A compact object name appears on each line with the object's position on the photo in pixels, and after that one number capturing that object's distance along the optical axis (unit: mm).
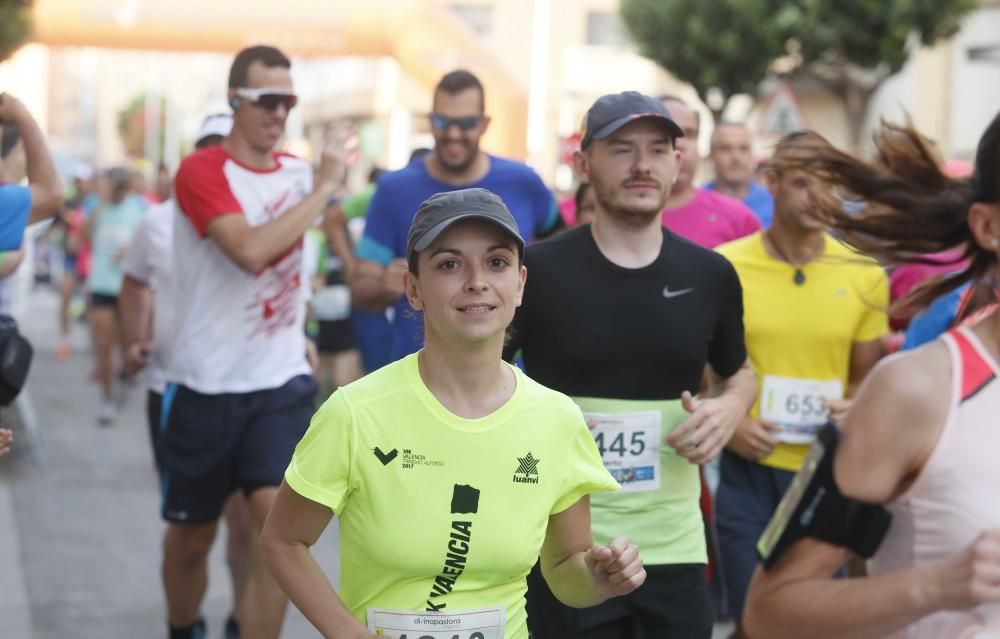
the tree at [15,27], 18661
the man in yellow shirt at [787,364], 5391
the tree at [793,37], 21531
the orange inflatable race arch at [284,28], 17625
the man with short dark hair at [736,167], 8242
